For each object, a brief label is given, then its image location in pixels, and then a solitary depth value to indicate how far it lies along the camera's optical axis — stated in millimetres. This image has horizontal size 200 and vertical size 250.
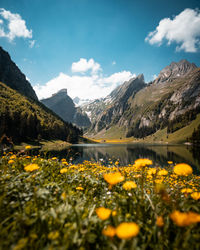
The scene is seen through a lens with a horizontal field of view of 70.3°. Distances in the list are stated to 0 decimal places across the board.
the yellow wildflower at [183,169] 316
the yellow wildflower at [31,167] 354
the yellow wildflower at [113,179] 268
